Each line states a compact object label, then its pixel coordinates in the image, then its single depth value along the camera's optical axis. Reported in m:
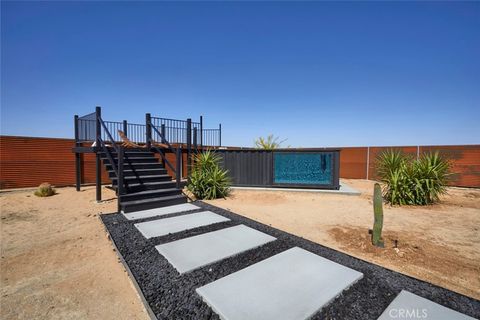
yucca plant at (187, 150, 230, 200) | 6.52
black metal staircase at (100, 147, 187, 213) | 4.75
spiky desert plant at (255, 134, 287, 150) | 12.66
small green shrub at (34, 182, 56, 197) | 6.67
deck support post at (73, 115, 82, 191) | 7.48
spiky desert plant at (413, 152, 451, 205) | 5.96
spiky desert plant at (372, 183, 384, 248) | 3.19
